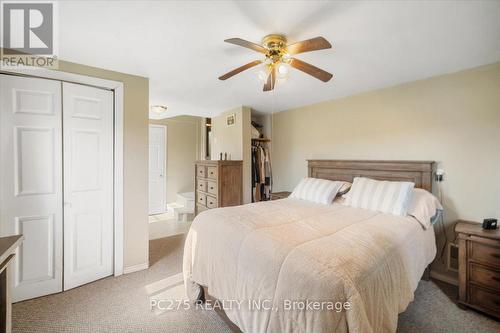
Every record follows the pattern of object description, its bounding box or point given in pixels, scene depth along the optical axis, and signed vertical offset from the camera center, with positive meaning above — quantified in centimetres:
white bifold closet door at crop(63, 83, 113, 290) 224 -22
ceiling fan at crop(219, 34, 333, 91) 149 +82
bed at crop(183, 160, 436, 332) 110 -63
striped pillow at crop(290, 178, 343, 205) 278 -34
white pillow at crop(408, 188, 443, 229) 213 -42
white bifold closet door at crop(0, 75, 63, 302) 198 -15
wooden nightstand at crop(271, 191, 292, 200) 371 -53
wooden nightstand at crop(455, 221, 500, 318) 184 -89
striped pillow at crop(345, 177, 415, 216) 222 -33
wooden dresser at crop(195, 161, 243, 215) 388 -35
